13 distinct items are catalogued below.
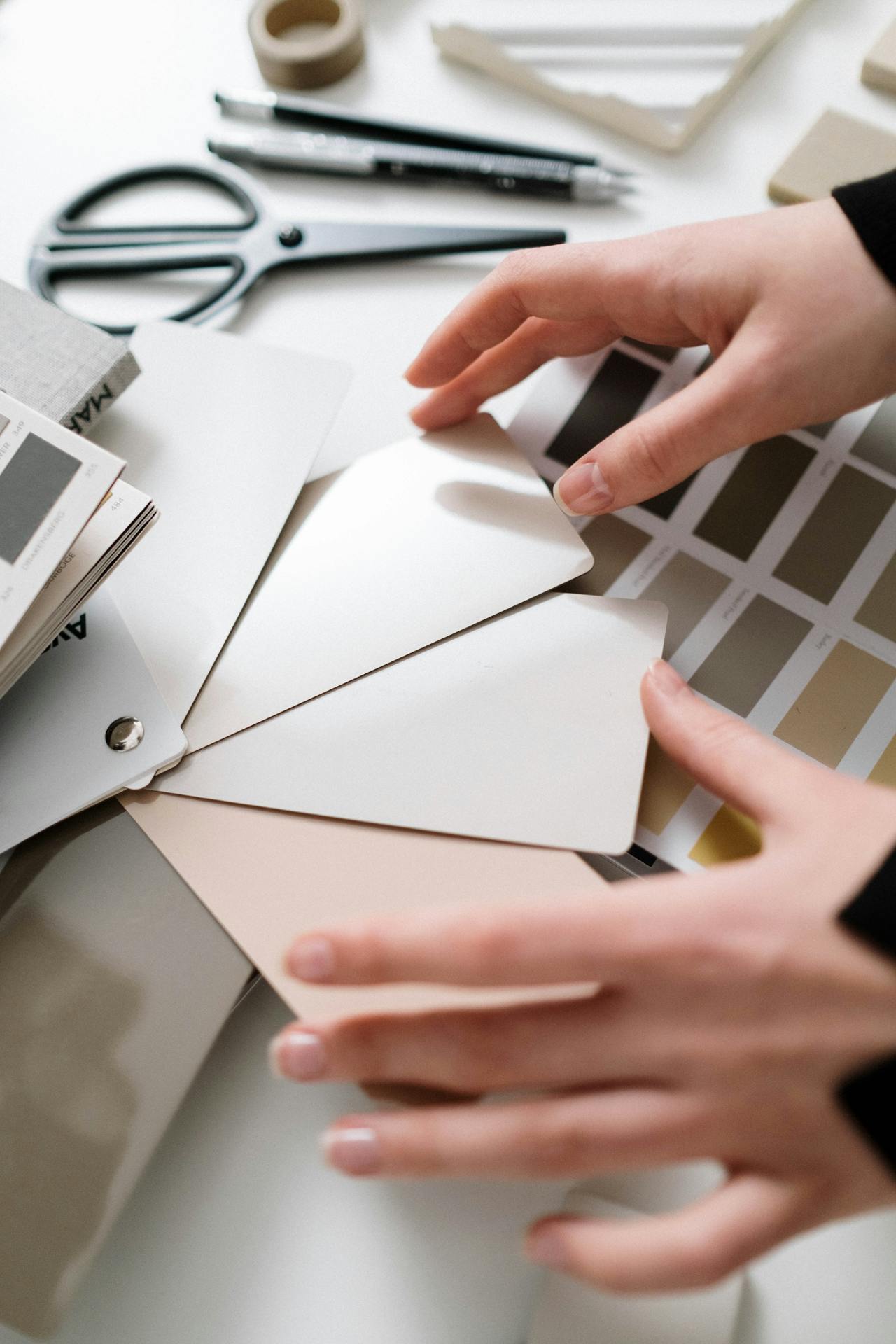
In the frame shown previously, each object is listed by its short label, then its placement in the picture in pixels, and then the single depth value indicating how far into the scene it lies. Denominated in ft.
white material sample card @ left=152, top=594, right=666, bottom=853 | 1.96
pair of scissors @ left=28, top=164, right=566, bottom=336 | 2.74
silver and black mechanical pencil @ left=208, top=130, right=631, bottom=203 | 2.81
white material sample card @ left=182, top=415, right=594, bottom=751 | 2.14
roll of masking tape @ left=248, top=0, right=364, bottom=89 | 2.97
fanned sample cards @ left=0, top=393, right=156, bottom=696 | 1.80
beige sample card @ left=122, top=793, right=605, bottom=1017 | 1.91
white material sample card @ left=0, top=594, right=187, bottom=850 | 2.01
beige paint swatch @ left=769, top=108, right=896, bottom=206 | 2.65
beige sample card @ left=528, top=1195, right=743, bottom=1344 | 1.70
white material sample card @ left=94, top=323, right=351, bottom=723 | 2.20
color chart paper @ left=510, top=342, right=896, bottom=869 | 2.10
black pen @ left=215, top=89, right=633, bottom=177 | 2.92
